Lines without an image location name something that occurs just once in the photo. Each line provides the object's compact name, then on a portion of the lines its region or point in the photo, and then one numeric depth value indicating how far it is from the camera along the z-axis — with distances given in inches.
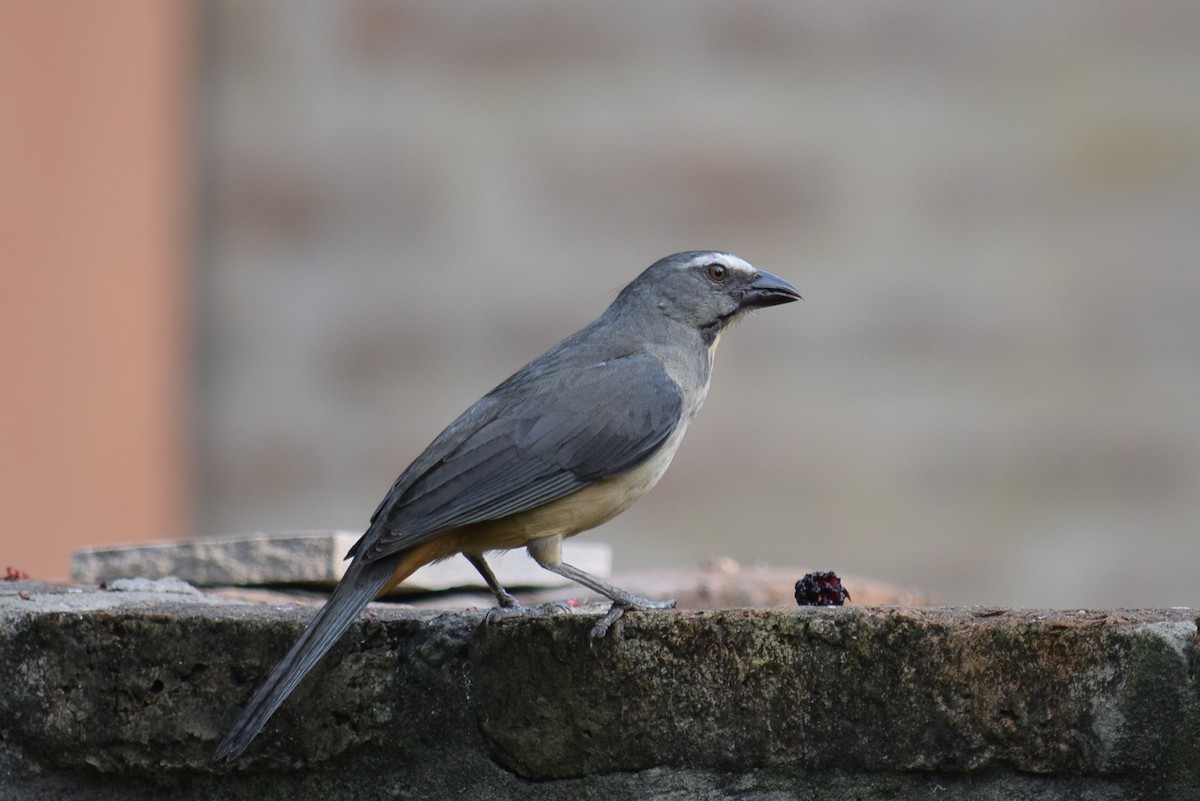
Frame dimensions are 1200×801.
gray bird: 263.0
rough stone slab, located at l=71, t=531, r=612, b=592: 302.2
